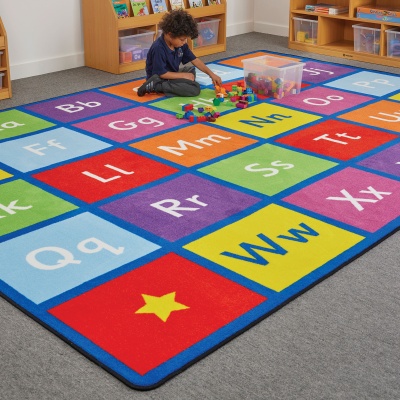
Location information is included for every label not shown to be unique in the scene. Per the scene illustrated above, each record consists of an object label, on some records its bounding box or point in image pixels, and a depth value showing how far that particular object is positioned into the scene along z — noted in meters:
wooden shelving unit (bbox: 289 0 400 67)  5.62
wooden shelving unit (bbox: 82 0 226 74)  5.17
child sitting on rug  4.59
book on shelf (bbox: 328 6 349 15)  5.88
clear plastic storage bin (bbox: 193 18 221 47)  5.91
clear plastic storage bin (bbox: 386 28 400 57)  5.53
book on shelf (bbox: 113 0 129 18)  5.18
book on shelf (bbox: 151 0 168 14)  5.43
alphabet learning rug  2.31
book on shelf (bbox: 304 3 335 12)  6.01
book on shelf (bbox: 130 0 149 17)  5.29
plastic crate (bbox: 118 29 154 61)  5.33
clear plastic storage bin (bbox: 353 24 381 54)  5.68
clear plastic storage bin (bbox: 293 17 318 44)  6.09
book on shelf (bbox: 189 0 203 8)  5.75
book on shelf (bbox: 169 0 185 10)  5.59
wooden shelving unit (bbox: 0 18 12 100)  4.57
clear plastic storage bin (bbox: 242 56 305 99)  4.69
